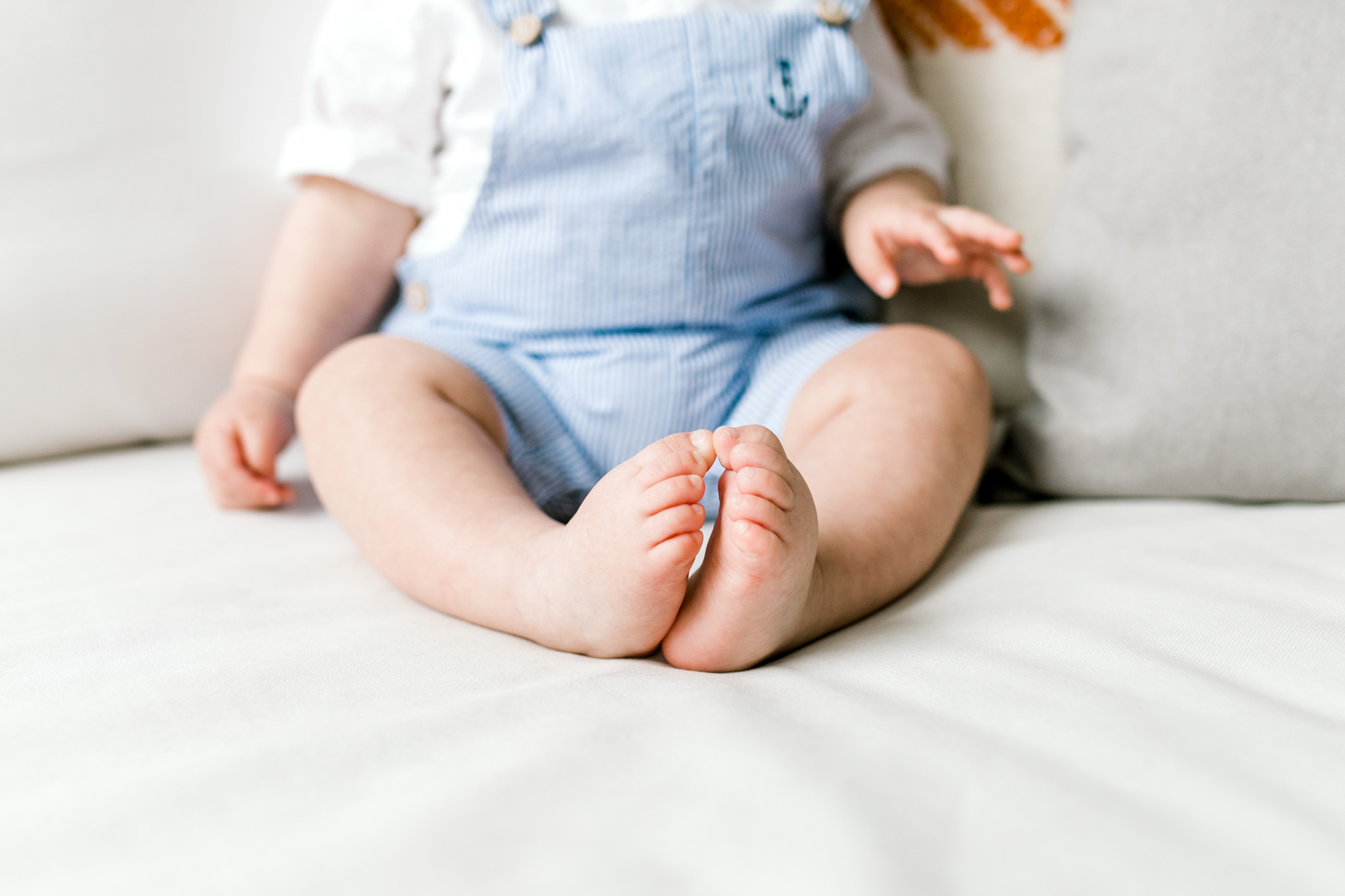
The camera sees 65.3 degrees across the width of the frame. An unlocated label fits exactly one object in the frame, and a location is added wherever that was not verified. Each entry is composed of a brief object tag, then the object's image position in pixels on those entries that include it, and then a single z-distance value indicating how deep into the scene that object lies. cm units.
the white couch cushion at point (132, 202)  77
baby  59
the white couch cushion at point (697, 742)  32
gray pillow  65
